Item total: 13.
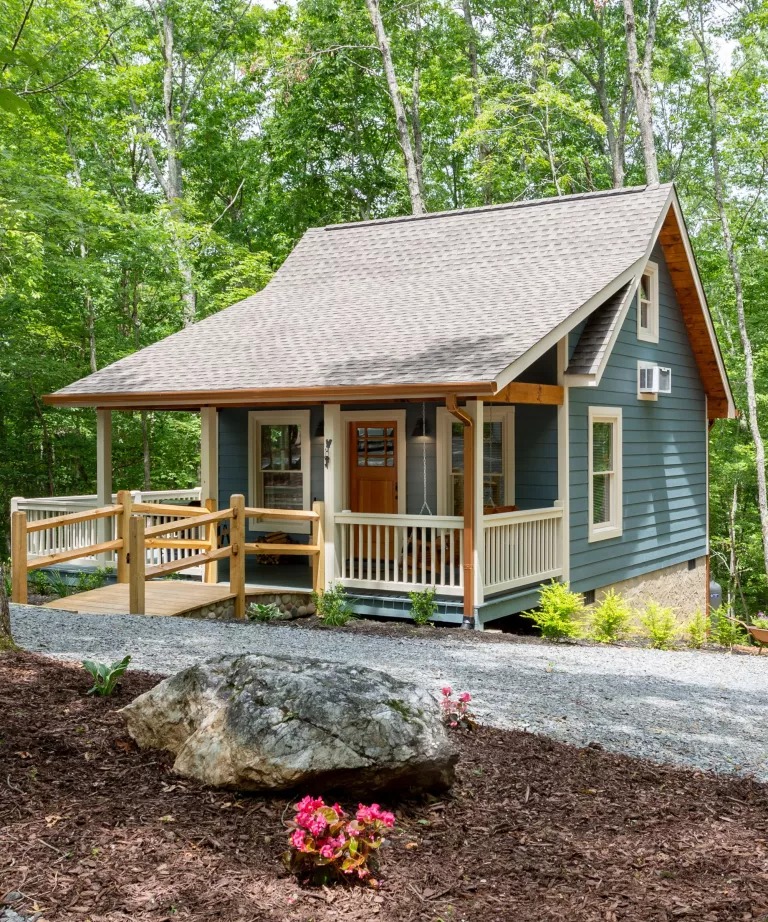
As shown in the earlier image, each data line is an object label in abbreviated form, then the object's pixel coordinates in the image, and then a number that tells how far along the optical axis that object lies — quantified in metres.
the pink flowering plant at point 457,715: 5.46
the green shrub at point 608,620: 10.67
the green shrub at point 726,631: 11.84
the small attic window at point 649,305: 14.66
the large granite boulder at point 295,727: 4.11
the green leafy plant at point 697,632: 11.10
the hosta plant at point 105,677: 5.37
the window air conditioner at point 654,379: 14.47
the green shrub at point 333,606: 10.91
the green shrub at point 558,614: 10.66
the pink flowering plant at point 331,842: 3.51
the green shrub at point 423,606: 11.01
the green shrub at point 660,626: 10.33
